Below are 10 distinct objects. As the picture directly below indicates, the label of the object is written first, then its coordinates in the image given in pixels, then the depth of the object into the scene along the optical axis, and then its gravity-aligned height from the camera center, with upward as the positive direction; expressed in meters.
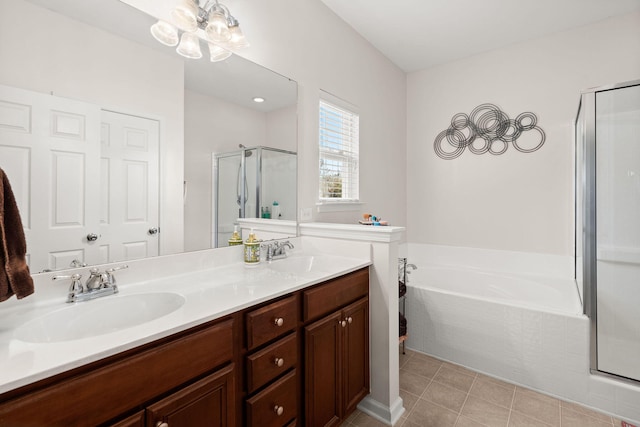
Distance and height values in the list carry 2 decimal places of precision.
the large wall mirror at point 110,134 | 1.07 +0.34
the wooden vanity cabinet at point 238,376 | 0.72 -0.51
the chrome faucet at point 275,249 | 1.86 -0.22
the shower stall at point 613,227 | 1.89 -0.08
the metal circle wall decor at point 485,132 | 2.96 +0.85
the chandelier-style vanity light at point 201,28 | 1.42 +0.92
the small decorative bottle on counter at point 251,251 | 1.71 -0.21
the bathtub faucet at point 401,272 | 2.97 -0.58
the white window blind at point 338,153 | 2.43 +0.52
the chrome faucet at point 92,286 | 1.10 -0.27
